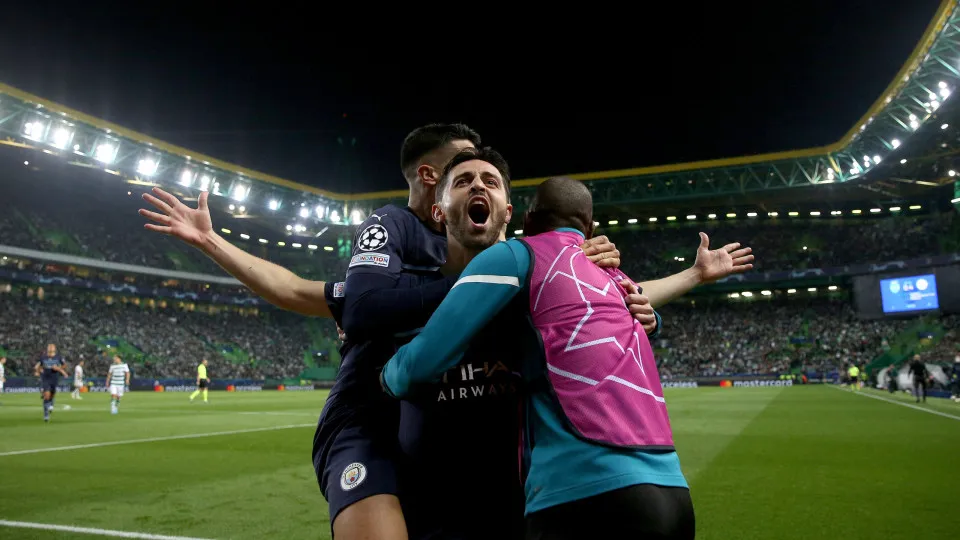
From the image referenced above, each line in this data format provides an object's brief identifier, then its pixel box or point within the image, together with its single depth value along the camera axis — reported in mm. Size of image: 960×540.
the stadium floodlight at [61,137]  32031
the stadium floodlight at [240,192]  42438
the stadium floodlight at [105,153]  33688
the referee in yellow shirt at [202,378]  25828
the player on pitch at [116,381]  18406
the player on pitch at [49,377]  15281
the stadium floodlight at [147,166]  35719
